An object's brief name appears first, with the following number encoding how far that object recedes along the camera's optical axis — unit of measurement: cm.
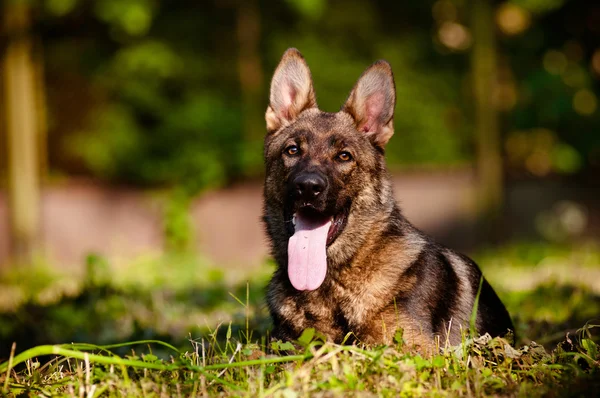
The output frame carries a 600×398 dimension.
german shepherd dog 391
